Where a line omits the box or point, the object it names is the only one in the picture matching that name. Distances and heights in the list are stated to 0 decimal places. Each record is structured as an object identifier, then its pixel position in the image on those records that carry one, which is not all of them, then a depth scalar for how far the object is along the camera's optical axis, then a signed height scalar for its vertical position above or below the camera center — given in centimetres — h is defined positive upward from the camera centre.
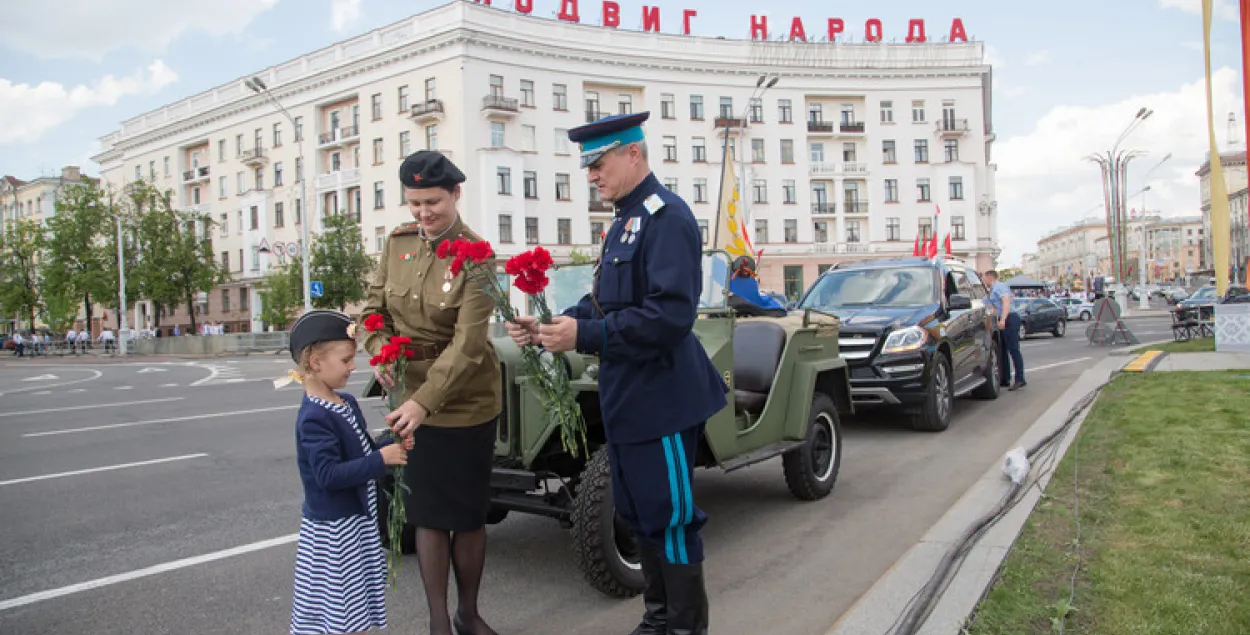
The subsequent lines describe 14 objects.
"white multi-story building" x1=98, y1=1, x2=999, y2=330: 4938 +1232
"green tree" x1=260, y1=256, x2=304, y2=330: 4344 +178
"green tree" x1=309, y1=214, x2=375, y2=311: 4325 +331
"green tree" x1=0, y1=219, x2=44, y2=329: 5491 +482
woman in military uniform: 336 -30
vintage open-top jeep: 410 -70
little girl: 292 -62
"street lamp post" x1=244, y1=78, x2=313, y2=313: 3684 +328
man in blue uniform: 300 -20
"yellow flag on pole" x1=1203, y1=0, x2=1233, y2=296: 1121 +128
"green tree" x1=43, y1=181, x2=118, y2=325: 5203 +546
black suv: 882 -33
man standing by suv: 1218 -47
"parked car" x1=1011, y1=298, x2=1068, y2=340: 2700 -56
